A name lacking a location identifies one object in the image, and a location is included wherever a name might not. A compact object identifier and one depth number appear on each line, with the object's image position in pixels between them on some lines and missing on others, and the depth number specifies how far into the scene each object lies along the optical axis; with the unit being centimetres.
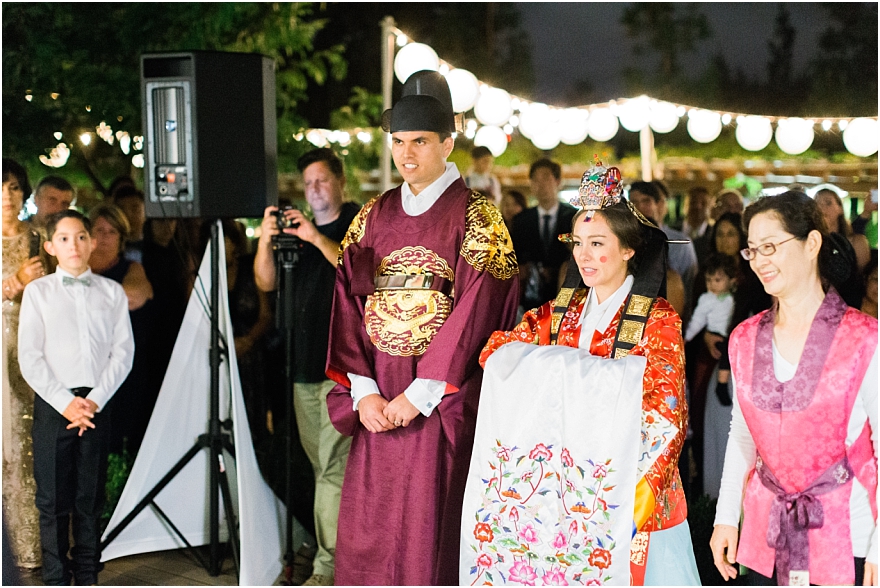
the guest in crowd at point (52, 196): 374
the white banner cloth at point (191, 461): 361
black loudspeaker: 347
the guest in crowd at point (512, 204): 587
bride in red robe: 237
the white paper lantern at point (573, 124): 639
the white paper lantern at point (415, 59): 568
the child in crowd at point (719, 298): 393
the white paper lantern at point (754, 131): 606
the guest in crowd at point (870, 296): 364
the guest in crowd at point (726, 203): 457
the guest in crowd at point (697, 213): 589
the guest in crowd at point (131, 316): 400
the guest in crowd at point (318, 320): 358
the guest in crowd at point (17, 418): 350
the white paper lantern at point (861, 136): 581
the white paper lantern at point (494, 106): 620
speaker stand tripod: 356
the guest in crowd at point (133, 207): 467
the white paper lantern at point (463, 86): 582
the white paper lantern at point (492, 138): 705
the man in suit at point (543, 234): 453
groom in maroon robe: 285
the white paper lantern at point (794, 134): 597
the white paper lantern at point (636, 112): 638
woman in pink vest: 206
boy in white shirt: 334
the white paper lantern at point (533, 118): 631
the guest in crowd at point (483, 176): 588
